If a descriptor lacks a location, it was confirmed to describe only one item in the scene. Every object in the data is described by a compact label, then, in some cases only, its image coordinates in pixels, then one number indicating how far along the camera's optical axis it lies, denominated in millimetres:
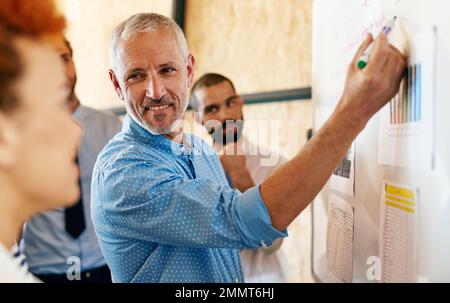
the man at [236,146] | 1337
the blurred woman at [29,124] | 417
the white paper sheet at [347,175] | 913
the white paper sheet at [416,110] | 618
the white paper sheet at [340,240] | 951
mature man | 656
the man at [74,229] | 1247
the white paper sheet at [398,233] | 676
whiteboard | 604
